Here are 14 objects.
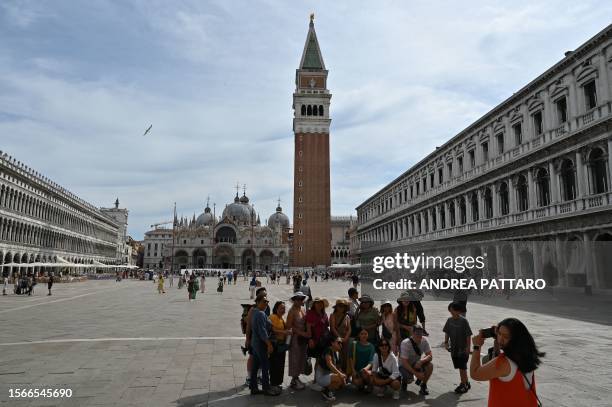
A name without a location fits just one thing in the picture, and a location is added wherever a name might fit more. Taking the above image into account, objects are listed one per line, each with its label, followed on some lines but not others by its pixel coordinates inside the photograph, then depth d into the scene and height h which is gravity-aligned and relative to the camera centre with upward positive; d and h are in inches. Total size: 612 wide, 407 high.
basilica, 3740.2 +154.3
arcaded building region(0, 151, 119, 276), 1626.5 +192.7
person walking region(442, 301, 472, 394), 244.2 -38.5
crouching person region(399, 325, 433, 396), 236.2 -49.9
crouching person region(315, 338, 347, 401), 228.4 -56.0
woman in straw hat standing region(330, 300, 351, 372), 245.5 -33.1
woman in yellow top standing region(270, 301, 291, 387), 243.0 -46.3
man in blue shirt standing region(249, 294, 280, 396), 235.0 -44.6
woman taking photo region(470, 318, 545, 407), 128.4 -29.5
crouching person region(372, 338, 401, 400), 225.8 -53.9
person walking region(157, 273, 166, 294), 1093.3 -48.9
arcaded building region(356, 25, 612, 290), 807.1 +202.9
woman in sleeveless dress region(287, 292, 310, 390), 247.1 -42.1
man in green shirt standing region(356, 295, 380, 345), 250.1 -29.4
